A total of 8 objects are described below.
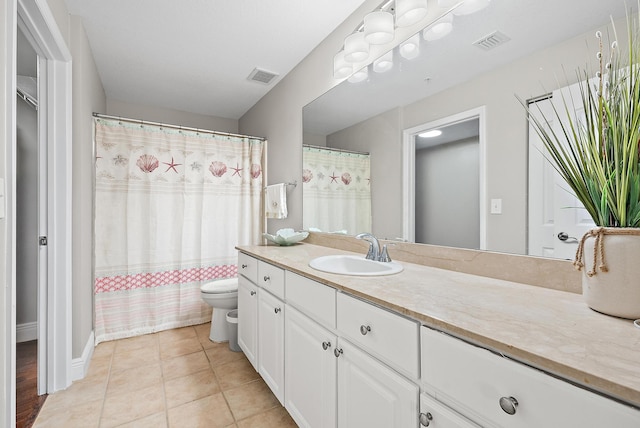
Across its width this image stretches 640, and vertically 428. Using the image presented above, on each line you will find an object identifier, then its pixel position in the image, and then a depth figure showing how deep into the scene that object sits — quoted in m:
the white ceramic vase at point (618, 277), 0.70
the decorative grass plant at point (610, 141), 0.72
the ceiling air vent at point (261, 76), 2.64
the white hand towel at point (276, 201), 2.66
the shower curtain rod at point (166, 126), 2.42
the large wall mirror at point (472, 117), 1.01
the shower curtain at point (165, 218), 2.48
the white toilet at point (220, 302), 2.38
